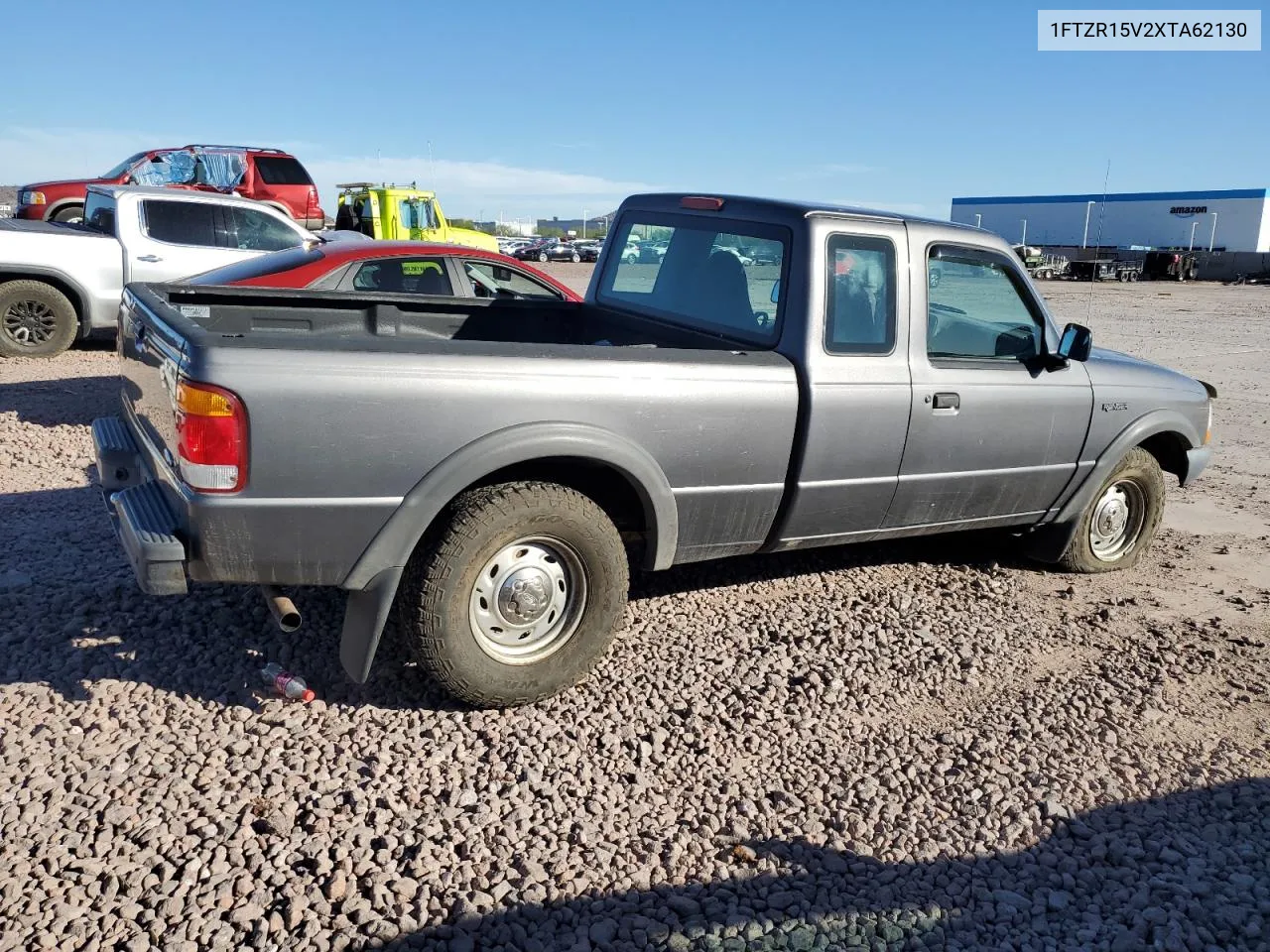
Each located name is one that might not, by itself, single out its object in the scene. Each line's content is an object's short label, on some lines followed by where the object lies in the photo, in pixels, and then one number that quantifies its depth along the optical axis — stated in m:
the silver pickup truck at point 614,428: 3.37
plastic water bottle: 3.77
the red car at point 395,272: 7.84
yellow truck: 19.41
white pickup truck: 9.96
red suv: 18.17
